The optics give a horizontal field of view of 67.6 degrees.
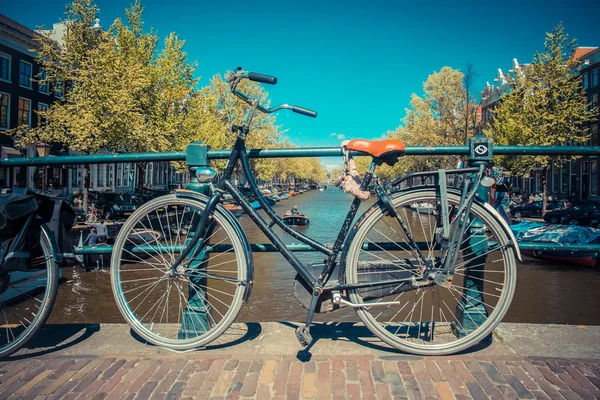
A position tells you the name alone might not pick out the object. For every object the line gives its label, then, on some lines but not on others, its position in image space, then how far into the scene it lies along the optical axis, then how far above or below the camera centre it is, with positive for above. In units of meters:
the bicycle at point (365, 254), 2.71 -0.31
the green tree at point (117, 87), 22.45 +6.30
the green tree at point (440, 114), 40.78 +9.26
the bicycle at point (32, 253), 2.81 -0.36
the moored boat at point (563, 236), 17.94 -0.99
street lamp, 16.44 +1.85
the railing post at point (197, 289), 2.98 -0.58
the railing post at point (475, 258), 2.85 -0.31
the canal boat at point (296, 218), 31.76 -0.93
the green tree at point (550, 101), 28.23 +7.23
